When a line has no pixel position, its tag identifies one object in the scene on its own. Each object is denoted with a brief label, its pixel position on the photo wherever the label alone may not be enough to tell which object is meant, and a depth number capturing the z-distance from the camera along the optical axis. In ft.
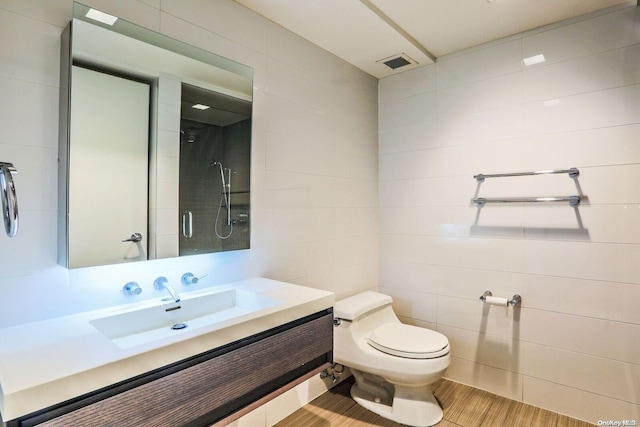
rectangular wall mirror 4.05
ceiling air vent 7.89
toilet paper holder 6.94
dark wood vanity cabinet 2.77
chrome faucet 4.71
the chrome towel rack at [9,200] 3.18
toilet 6.17
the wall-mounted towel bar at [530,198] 6.40
